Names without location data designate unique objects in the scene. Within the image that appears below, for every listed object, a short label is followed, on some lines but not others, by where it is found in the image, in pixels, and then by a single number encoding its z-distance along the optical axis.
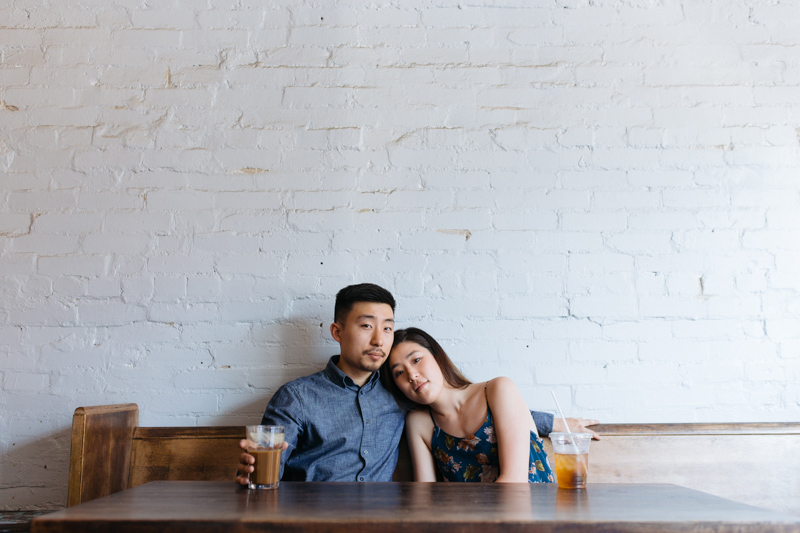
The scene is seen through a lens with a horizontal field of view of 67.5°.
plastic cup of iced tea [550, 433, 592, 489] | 1.25
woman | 1.53
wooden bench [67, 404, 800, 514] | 1.72
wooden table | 0.92
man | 1.61
